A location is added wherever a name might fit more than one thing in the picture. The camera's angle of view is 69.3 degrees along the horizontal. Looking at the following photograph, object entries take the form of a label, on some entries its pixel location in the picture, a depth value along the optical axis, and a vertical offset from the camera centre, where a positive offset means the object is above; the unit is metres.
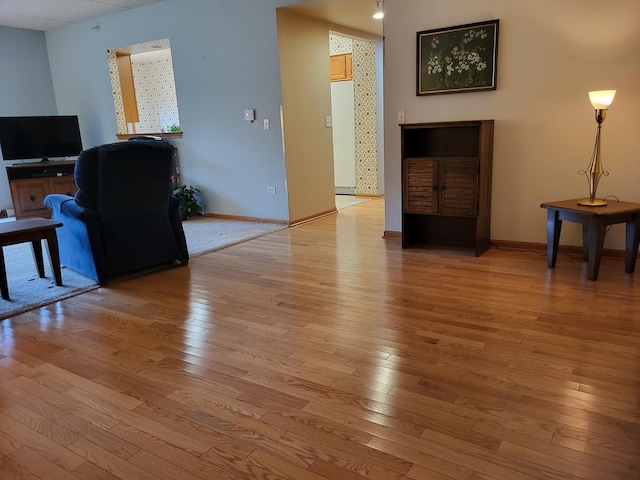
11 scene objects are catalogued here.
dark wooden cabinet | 3.69 -0.46
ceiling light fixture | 4.92 +1.26
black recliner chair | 3.28 -0.52
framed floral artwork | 3.69 +0.54
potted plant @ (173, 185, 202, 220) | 5.89 -0.79
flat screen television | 6.24 +0.11
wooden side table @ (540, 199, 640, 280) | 3.02 -0.69
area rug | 3.12 -1.01
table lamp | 3.10 -0.21
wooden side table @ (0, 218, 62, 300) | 3.03 -0.59
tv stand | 6.12 -0.50
